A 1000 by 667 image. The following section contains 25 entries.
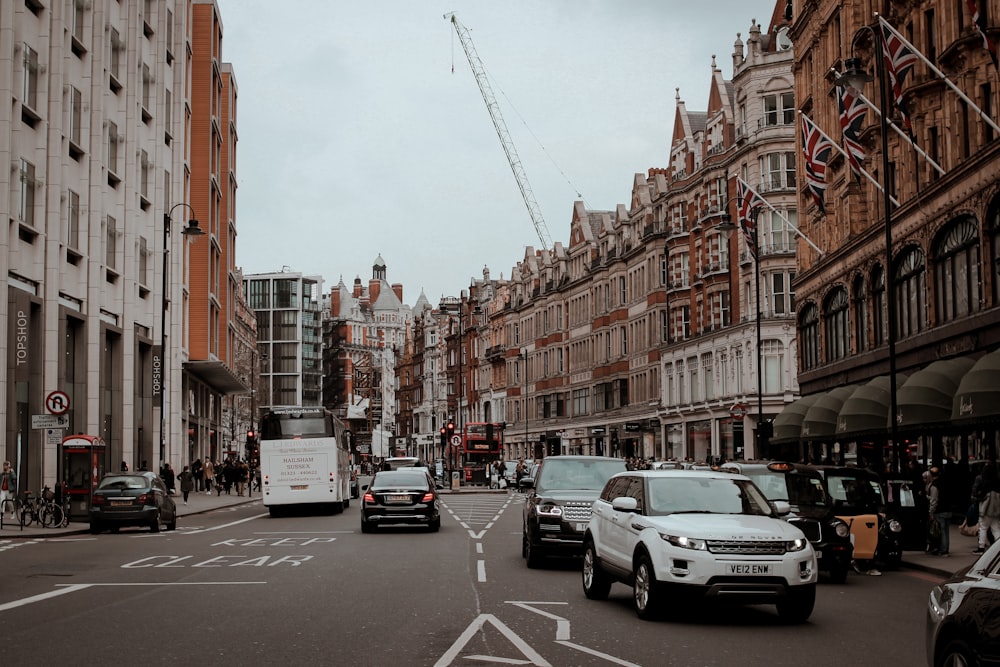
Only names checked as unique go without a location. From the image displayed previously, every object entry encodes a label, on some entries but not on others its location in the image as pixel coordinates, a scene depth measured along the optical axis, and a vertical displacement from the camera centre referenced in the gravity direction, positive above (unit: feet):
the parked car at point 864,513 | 67.36 -4.62
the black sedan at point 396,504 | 97.19 -5.59
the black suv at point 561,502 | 66.39 -3.82
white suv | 42.98 -4.06
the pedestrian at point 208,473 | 214.07 -6.88
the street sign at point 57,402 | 100.48 +2.55
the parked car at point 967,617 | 22.81 -3.61
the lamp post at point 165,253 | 142.00 +21.04
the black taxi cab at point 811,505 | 62.75 -4.04
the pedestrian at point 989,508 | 75.31 -4.88
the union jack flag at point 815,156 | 122.93 +26.58
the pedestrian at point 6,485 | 108.27 -4.37
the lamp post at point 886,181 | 86.48 +17.19
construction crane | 442.13 +108.08
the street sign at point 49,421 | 98.78 +1.02
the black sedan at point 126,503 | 101.14 -5.59
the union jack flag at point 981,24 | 79.97 +26.64
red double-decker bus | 261.03 -4.19
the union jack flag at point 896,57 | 91.45 +26.97
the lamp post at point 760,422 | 153.98 +0.67
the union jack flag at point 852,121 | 107.34 +26.37
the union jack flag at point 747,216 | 159.84 +27.01
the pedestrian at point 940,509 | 78.07 -5.22
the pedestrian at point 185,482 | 160.25 -6.25
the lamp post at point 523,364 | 360.48 +19.56
